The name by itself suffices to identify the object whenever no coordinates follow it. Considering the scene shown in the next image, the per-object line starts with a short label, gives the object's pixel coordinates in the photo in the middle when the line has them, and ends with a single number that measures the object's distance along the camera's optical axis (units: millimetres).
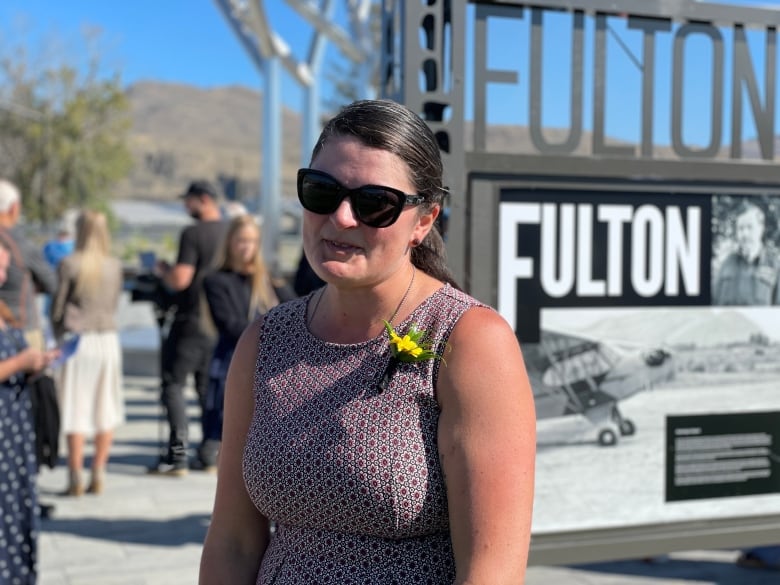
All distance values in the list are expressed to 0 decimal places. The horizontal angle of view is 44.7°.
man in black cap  6457
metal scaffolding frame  15523
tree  40719
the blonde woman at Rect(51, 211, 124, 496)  6125
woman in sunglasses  1583
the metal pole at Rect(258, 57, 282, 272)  16328
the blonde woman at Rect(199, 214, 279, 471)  5648
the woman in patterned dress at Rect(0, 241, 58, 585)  3980
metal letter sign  3047
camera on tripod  6730
